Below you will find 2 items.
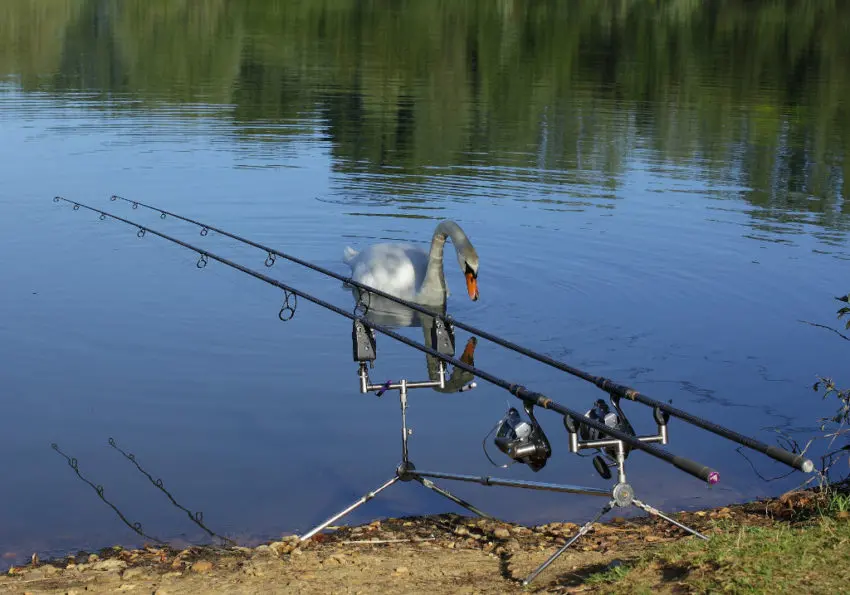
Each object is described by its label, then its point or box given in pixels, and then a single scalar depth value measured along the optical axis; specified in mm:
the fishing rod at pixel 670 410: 4781
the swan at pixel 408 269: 12695
